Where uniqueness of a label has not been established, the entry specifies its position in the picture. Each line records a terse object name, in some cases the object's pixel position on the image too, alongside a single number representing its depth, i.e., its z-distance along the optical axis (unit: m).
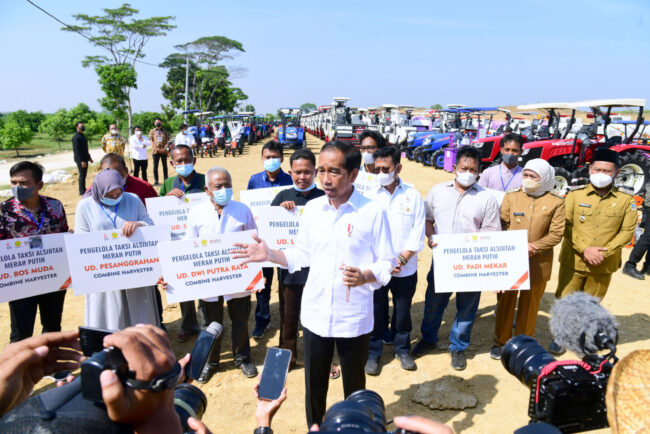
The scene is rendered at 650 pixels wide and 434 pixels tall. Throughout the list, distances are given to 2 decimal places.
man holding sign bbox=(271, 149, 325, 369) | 3.56
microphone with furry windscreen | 1.55
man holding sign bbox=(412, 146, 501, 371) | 3.53
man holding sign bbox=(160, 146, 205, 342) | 4.24
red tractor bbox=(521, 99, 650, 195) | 9.80
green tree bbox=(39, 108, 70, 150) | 37.64
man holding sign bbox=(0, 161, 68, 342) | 3.26
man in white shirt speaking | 2.29
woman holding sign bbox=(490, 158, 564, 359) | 3.51
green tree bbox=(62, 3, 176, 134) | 23.17
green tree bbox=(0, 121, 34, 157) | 28.09
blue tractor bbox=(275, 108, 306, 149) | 23.48
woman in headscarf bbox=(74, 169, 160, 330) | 3.24
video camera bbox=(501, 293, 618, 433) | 1.50
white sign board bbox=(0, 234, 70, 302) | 3.12
